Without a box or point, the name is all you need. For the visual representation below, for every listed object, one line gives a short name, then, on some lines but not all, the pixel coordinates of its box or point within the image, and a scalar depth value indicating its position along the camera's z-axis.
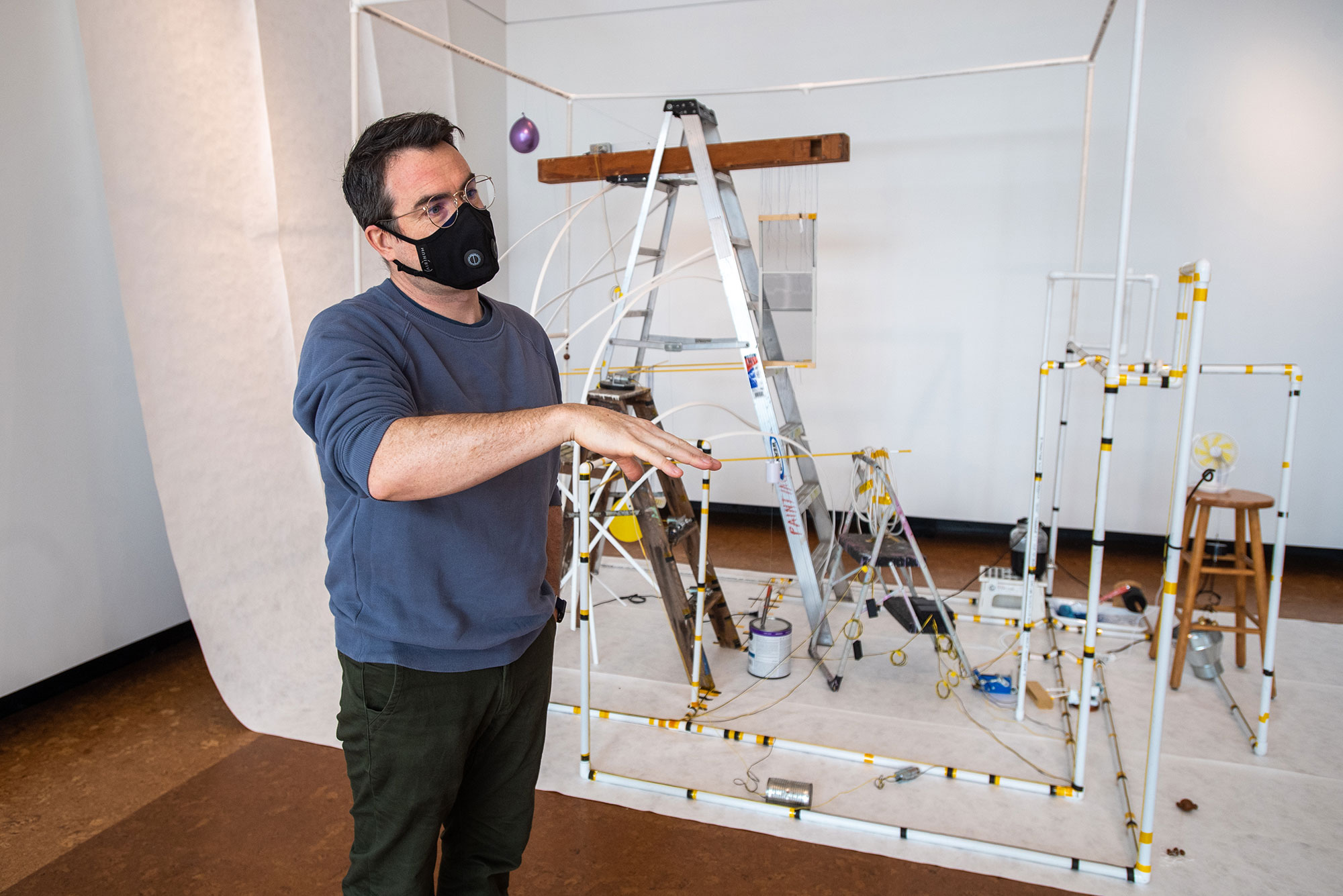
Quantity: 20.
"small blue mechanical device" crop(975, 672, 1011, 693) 3.15
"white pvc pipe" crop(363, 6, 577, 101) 2.71
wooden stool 3.10
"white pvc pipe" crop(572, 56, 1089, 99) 3.36
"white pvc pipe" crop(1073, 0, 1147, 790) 2.12
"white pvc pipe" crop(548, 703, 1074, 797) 2.54
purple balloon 3.91
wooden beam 3.13
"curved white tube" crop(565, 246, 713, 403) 3.12
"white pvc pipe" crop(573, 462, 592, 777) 2.39
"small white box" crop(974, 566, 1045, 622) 3.95
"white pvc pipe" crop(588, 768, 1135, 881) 2.18
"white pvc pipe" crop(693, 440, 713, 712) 2.67
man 1.23
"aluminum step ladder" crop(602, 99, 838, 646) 3.20
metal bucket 3.30
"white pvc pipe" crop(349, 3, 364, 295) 2.60
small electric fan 3.35
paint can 3.28
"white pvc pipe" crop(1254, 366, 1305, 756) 2.74
